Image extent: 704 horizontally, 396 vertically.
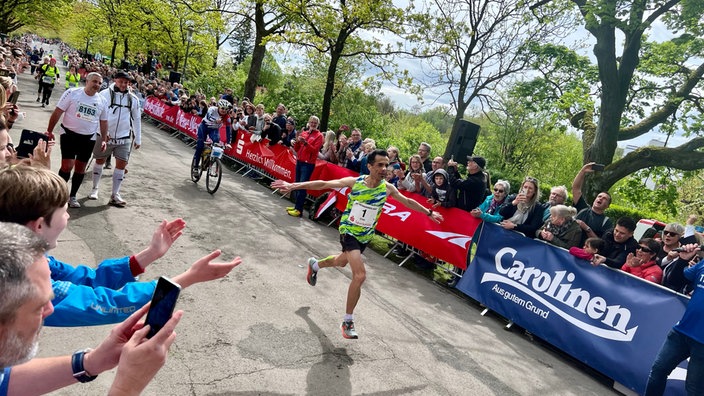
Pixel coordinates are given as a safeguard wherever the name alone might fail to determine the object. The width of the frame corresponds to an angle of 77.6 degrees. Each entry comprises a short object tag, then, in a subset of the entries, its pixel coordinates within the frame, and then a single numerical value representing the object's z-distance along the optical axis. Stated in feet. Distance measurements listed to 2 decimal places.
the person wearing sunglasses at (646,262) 17.28
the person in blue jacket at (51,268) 6.54
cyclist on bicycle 34.56
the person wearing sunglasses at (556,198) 21.42
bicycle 32.22
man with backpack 23.82
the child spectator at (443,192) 25.03
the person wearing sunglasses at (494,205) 22.52
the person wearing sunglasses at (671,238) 17.69
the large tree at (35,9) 111.75
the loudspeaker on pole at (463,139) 37.54
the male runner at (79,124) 21.67
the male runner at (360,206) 16.44
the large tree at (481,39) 50.02
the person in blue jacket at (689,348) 12.60
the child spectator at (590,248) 18.21
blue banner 16.01
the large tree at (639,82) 43.60
